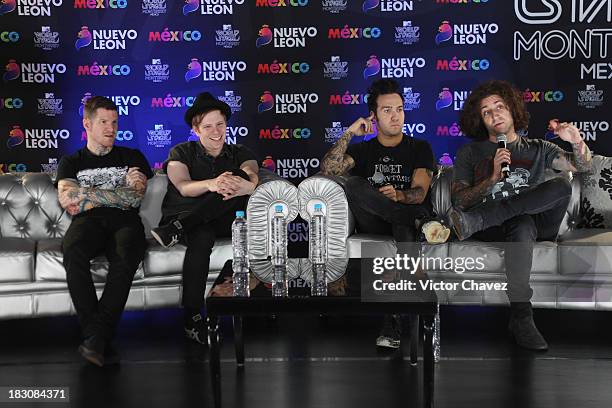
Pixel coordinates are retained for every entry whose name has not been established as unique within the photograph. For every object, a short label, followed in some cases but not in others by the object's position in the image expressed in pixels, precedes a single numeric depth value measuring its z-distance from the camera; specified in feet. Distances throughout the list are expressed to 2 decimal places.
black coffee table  8.71
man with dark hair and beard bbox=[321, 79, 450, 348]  12.55
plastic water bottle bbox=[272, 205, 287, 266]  9.78
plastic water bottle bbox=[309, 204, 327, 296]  9.10
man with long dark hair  11.94
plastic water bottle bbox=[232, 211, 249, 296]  9.62
